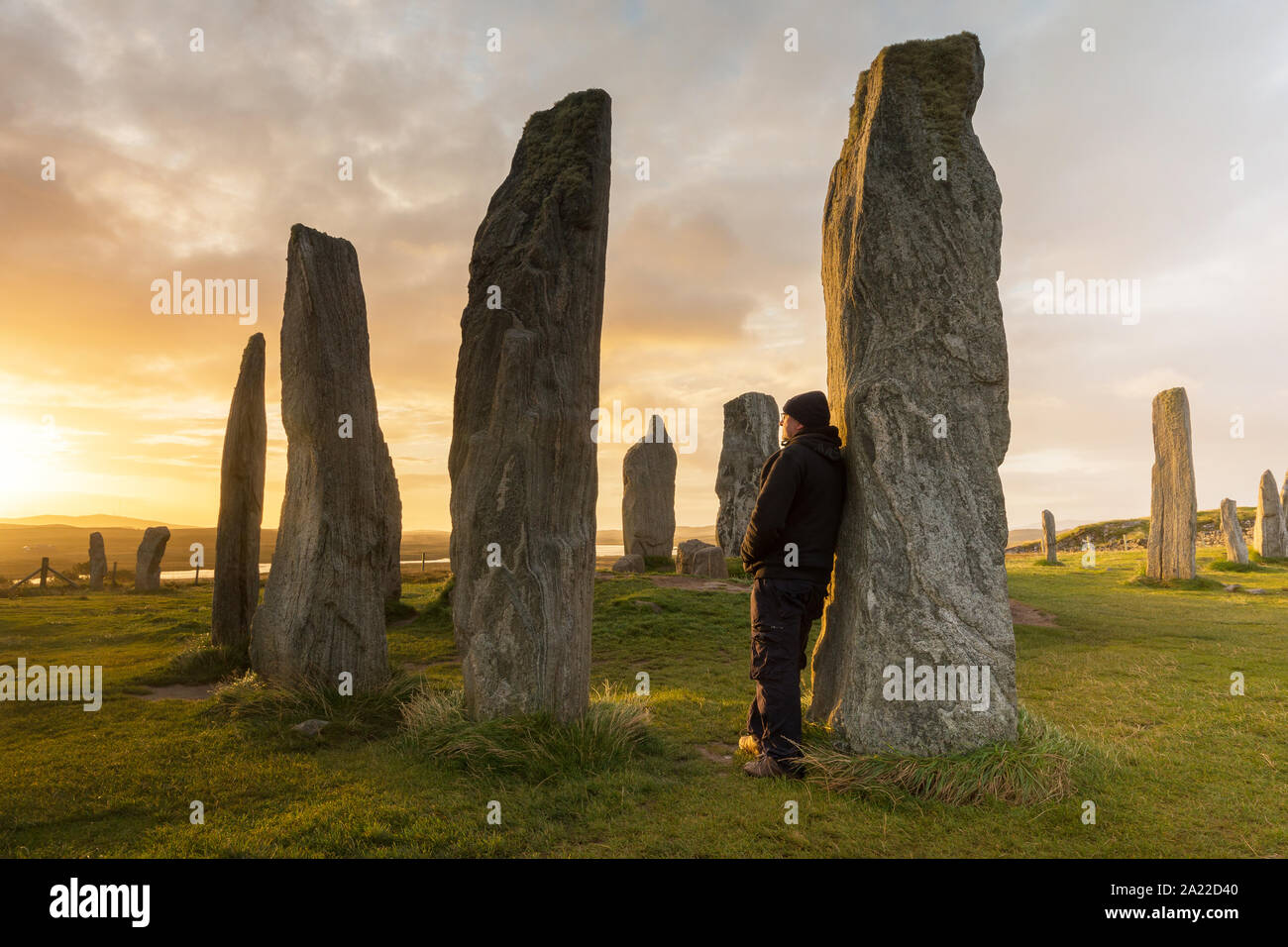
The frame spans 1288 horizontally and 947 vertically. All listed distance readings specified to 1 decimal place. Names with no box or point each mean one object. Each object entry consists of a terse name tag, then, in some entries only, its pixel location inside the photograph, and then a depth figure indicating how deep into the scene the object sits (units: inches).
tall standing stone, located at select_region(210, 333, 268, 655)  367.9
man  214.8
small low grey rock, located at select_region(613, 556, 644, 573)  739.4
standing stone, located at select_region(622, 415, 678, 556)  806.5
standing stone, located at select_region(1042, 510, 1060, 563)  1128.2
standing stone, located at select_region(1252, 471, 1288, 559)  977.5
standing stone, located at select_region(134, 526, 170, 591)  815.1
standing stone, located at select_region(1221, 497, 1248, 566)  890.7
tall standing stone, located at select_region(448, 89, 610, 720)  228.1
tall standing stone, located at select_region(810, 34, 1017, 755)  210.1
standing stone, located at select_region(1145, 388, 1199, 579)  713.0
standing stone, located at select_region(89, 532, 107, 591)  871.1
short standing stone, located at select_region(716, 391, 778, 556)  838.5
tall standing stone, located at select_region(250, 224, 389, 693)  290.7
